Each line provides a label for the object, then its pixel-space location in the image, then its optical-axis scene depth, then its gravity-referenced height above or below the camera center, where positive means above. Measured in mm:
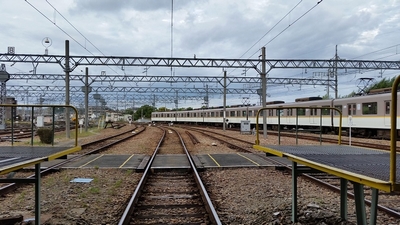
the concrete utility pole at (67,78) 24047 +2581
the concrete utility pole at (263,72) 25781 +3277
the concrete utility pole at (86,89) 35225 +2630
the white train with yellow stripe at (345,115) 23625 +240
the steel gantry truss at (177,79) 39375 +4280
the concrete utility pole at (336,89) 41512 +3355
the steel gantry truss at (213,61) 26250 +4277
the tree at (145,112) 135300 +1669
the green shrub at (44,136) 18172 -1023
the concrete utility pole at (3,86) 29000 +2854
